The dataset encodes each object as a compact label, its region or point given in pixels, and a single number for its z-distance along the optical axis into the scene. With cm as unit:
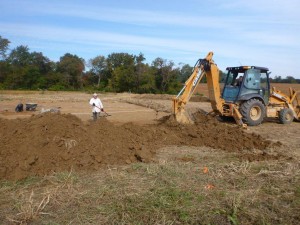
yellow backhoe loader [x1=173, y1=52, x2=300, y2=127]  1184
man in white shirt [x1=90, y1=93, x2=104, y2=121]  1257
